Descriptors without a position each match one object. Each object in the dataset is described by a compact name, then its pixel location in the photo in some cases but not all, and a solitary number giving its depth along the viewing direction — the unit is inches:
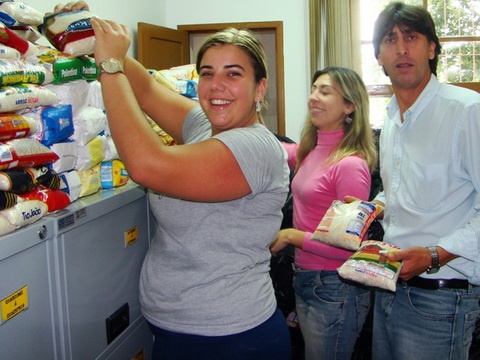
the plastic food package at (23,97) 43.4
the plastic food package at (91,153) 54.7
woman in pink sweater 70.5
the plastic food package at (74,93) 52.8
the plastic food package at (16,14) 47.6
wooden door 174.6
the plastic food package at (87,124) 54.7
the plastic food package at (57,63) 50.1
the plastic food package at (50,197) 44.8
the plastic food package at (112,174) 59.7
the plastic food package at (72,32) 49.6
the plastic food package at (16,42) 46.3
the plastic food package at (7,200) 40.4
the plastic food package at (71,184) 50.9
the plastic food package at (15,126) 42.8
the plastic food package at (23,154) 41.9
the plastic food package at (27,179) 41.4
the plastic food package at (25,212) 40.1
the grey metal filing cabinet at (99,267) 46.9
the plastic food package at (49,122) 48.6
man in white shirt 57.3
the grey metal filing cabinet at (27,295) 38.7
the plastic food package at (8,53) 45.0
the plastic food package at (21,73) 43.7
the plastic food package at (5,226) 39.0
